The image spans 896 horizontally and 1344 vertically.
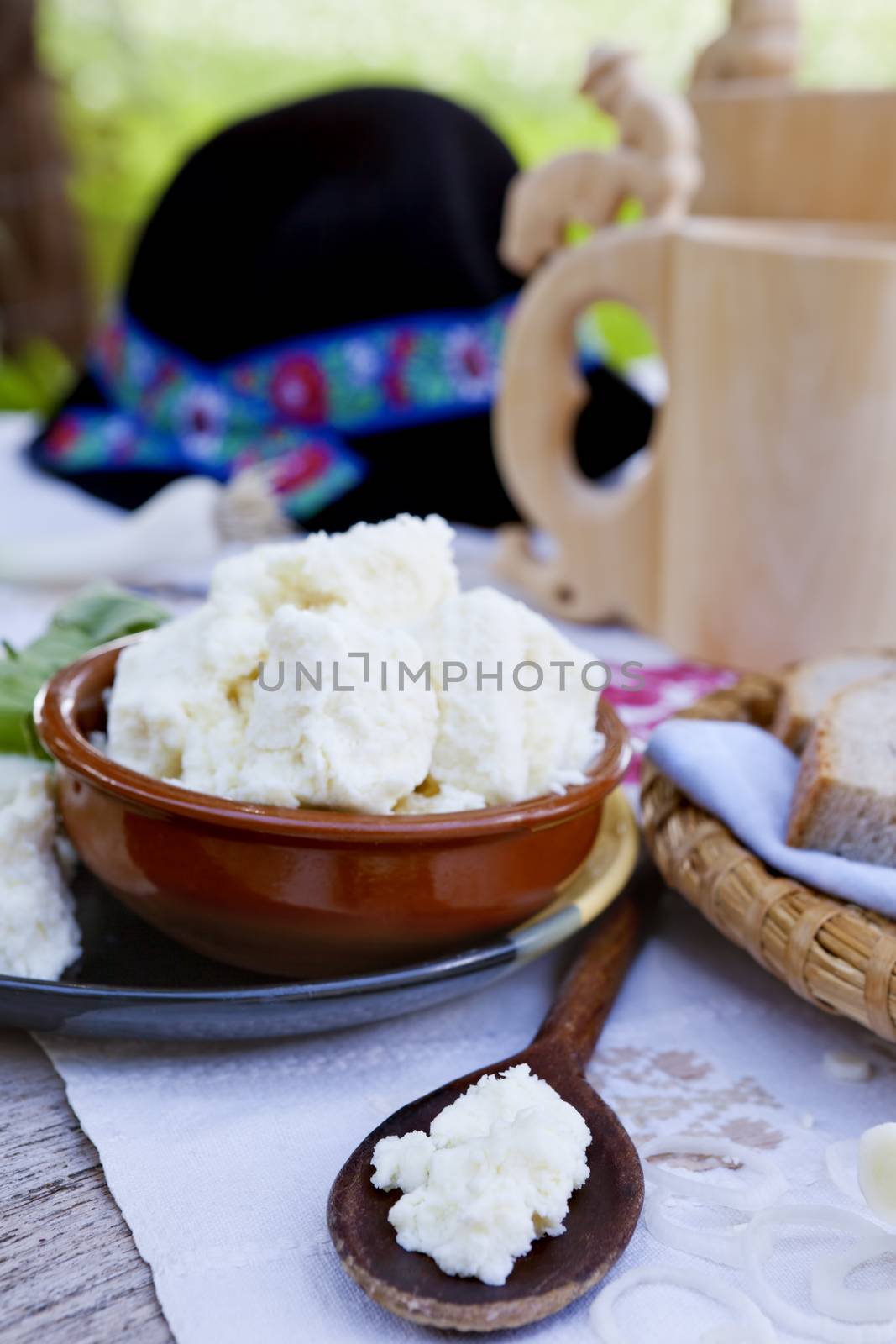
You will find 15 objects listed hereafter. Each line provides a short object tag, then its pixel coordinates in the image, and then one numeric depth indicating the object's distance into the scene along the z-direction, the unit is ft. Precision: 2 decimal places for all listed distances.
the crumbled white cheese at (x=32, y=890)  1.80
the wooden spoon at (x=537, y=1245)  1.39
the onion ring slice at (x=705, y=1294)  1.42
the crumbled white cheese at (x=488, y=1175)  1.42
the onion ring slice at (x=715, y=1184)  1.63
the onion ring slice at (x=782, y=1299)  1.42
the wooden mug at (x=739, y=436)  2.26
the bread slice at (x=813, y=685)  2.02
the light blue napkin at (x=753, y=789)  1.83
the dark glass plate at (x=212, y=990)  1.75
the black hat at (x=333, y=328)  2.91
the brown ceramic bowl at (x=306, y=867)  1.77
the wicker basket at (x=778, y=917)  1.77
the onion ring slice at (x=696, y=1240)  1.54
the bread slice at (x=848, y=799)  1.88
